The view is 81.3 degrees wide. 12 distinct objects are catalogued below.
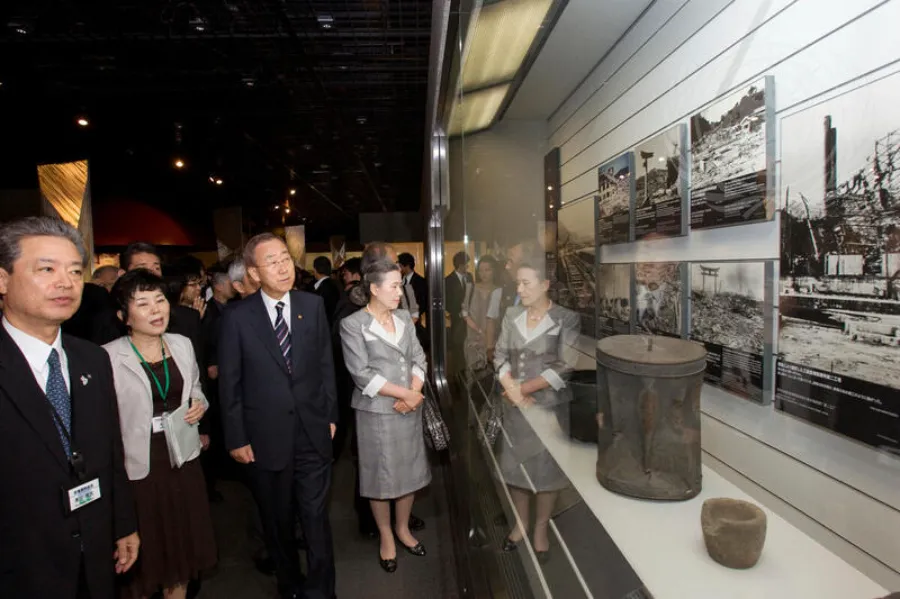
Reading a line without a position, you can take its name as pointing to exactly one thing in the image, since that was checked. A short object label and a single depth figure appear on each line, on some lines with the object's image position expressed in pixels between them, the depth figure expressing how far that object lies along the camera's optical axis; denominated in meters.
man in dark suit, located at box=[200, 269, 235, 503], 3.70
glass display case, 0.72
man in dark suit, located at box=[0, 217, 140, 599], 1.44
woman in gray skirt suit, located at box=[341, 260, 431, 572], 2.76
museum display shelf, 0.78
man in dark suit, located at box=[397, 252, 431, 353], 5.69
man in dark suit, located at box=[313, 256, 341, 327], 5.31
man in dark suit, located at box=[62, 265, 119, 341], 3.12
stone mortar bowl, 0.87
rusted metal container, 1.08
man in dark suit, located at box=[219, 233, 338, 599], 2.41
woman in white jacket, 2.14
